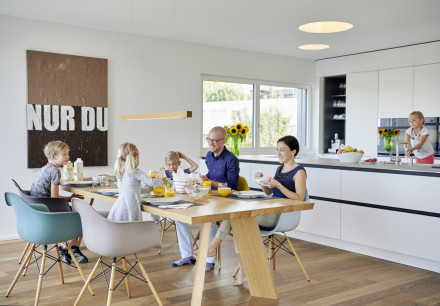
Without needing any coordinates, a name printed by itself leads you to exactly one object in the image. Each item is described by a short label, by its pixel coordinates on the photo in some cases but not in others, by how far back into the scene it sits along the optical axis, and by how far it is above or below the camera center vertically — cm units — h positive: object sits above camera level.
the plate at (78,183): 429 -46
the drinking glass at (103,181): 417 -42
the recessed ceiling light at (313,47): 664 +122
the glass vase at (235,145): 618 -16
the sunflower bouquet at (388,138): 584 -4
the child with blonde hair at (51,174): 384 -34
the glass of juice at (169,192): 350 -43
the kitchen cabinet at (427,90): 649 +62
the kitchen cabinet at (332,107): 818 +47
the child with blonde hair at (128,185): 312 -34
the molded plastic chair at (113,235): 289 -63
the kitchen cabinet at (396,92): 682 +62
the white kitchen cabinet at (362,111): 730 +37
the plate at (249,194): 348 -45
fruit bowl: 495 -24
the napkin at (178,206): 302 -46
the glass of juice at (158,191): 353 -43
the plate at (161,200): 316 -46
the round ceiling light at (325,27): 544 +124
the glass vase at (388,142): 584 -9
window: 704 +39
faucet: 492 -26
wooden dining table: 284 -50
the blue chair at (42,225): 318 -63
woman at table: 359 -37
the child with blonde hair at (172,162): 476 -29
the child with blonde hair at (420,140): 575 -7
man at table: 418 -36
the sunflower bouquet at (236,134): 606 -1
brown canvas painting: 537 +31
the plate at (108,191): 362 -46
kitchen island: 408 -71
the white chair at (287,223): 364 -71
